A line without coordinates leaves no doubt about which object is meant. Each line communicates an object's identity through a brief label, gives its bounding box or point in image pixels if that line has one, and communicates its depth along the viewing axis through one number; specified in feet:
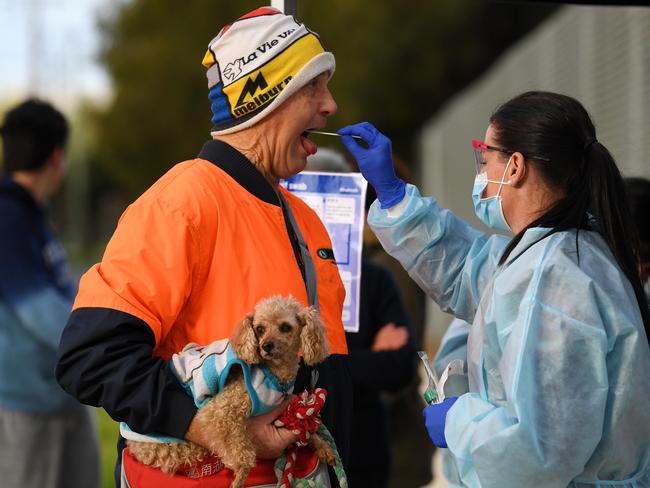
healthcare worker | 16.49
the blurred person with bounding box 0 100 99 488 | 29.71
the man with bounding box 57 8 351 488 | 16.30
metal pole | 22.24
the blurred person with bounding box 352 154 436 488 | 33.30
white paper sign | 25.08
